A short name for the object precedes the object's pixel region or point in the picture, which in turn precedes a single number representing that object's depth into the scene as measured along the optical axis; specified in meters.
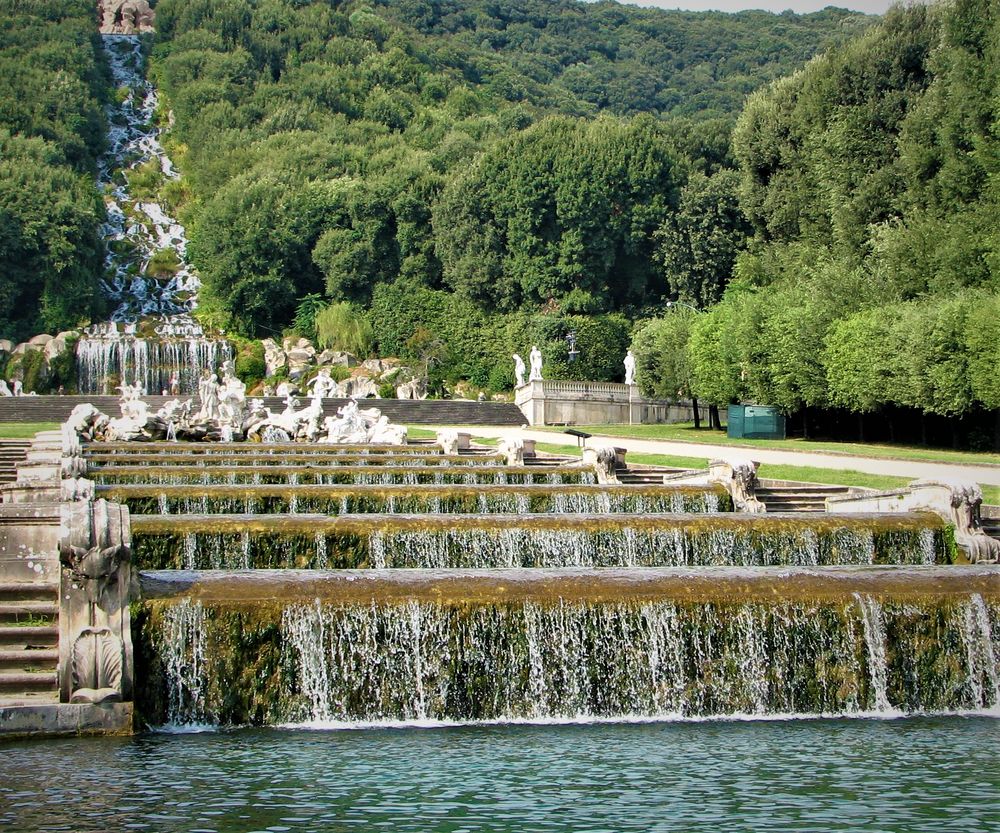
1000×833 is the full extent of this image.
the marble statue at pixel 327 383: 78.38
